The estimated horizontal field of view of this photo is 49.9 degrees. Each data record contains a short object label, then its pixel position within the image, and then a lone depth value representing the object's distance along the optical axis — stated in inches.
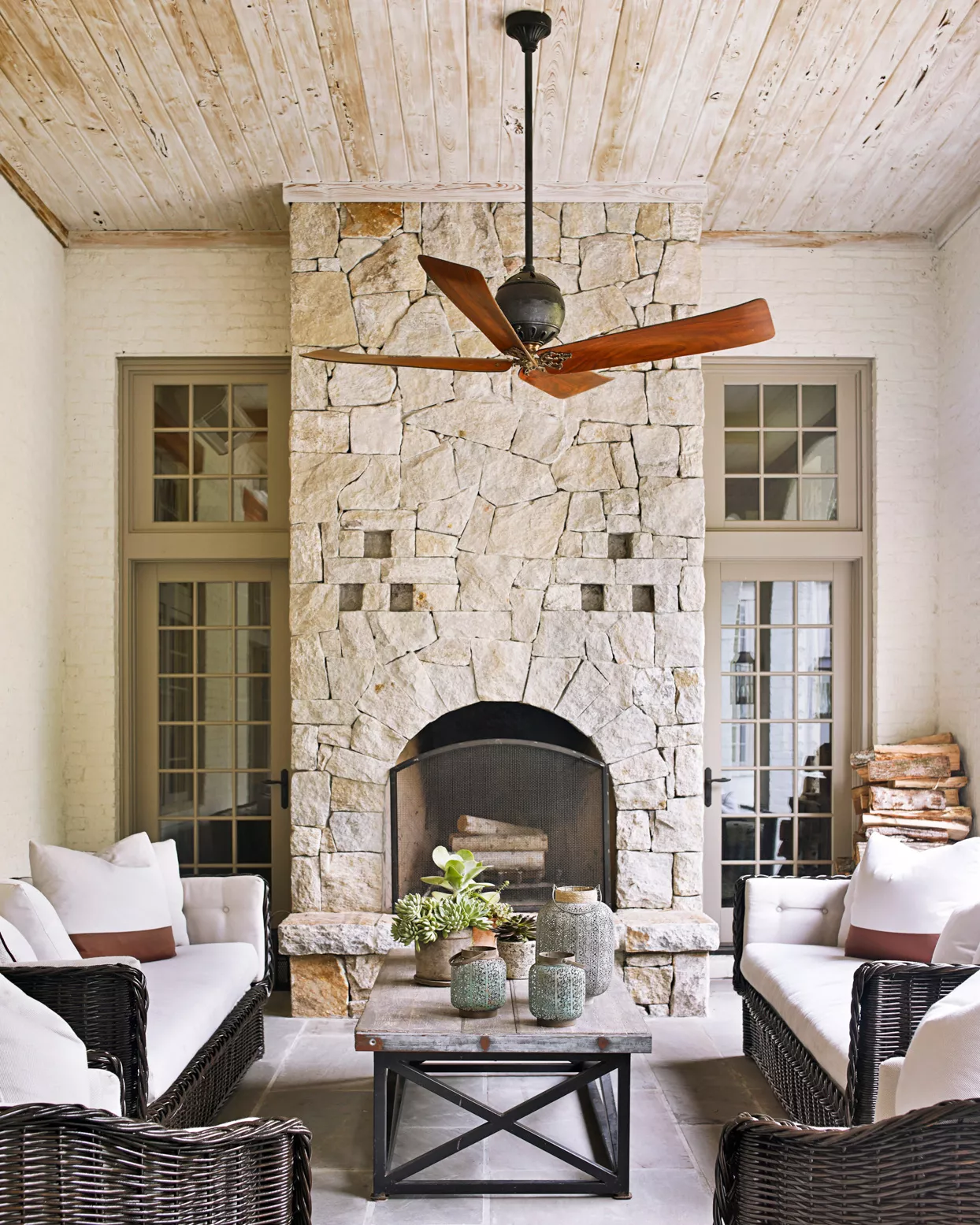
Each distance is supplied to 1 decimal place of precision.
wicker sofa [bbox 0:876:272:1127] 109.8
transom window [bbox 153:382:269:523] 209.8
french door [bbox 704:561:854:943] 209.3
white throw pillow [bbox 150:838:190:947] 156.9
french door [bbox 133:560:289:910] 208.1
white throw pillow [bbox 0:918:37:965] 112.8
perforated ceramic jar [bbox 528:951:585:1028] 116.3
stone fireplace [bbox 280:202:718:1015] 185.8
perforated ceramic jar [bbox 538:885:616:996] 126.5
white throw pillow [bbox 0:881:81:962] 120.6
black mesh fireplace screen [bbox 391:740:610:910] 187.6
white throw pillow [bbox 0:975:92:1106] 70.8
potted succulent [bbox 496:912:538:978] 135.0
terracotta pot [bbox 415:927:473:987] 133.2
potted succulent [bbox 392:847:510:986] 133.4
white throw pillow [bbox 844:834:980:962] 138.6
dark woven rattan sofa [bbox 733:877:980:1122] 109.3
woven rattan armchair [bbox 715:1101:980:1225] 64.3
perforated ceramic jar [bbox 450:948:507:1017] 119.3
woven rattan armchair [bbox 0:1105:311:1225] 61.1
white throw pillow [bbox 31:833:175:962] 140.1
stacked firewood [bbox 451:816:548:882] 186.7
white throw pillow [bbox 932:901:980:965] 116.3
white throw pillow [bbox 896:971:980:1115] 68.8
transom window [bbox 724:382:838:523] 211.3
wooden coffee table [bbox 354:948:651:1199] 114.0
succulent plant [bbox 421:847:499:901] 139.1
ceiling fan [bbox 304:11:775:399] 105.3
